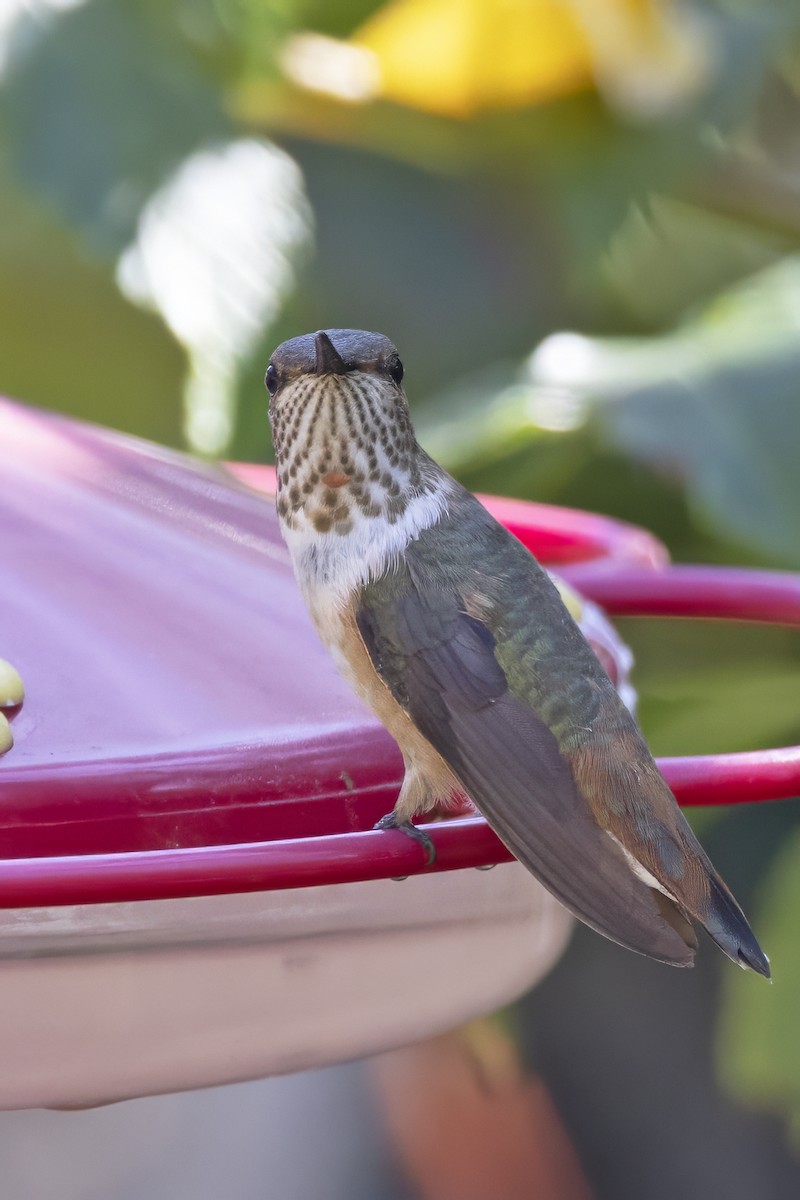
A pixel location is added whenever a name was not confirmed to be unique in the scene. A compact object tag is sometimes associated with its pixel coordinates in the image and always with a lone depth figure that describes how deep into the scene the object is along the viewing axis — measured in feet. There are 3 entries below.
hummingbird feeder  8.48
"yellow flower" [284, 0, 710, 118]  24.48
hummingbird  9.84
